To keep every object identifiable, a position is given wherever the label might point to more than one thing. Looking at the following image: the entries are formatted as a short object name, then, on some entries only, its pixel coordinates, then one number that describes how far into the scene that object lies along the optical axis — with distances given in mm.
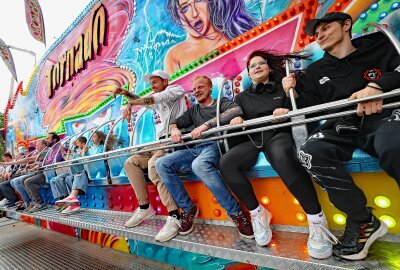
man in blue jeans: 1531
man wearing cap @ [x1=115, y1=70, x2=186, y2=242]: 1800
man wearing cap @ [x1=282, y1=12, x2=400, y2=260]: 1006
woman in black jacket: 1196
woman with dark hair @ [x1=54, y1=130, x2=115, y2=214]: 2846
